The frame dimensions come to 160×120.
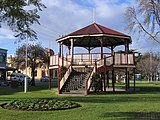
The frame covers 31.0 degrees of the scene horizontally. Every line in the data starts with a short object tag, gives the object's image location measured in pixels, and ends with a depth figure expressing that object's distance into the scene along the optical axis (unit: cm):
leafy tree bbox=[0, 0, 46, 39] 1324
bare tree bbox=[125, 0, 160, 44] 2764
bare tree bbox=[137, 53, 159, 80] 9090
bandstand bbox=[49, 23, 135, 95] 2612
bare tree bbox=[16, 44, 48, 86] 4753
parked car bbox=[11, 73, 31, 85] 5259
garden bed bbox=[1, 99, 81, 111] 1325
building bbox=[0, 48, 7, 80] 6113
